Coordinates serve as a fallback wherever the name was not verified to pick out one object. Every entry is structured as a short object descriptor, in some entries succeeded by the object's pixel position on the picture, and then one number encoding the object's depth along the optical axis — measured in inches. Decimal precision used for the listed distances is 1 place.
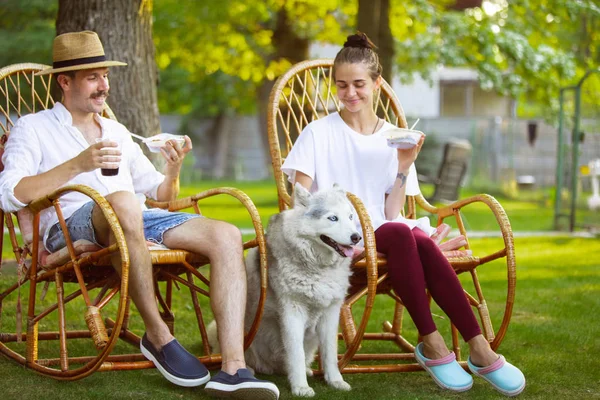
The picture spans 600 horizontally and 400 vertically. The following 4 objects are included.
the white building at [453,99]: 1780.7
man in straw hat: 209.0
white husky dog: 216.7
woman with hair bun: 222.7
